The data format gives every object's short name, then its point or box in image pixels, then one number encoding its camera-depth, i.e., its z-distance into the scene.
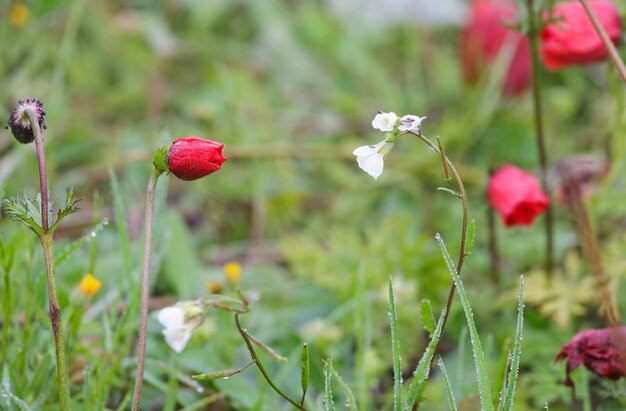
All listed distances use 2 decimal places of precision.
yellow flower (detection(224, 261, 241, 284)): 1.42
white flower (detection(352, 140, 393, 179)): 1.27
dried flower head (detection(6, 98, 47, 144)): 1.27
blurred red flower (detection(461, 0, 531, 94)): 2.10
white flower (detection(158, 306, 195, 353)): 1.30
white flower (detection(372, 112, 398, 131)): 1.27
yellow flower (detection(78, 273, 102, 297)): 1.37
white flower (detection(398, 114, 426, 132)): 1.27
